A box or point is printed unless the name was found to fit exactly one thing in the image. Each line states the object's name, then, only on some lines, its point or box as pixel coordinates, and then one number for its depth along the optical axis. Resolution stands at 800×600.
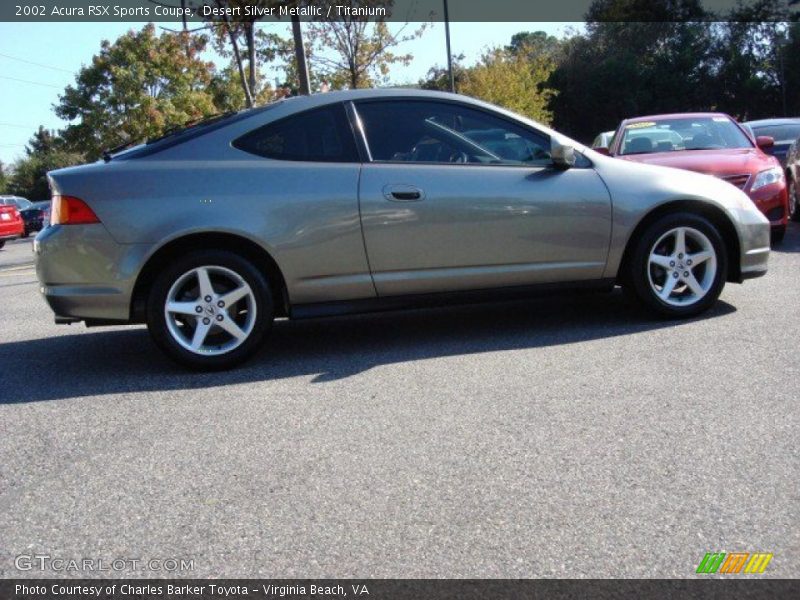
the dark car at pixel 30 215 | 34.62
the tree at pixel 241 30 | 17.44
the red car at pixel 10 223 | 24.72
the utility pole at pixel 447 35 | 29.40
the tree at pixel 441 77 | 42.42
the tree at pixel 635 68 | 50.22
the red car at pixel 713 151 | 8.52
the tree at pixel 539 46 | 38.81
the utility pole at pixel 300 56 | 13.37
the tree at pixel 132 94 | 37.44
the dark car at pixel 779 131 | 14.75
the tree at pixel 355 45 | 22.69
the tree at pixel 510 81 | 33.34
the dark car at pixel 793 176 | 11.57
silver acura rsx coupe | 5.07
